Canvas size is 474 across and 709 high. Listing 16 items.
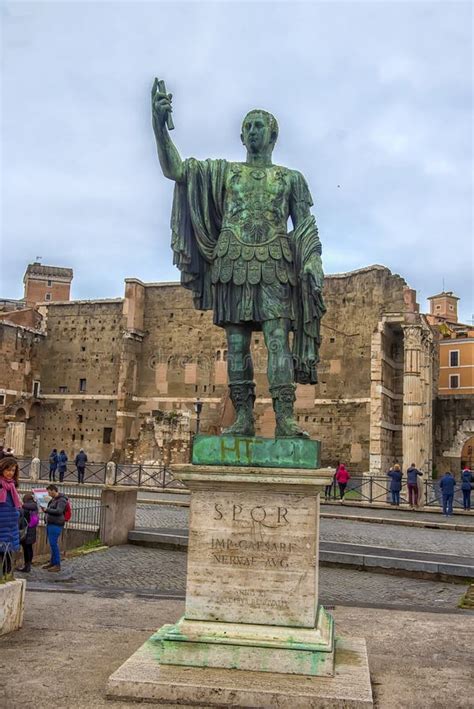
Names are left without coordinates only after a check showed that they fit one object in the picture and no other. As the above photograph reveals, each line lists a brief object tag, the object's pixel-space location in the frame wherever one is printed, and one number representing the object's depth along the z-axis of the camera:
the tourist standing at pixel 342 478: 20.90
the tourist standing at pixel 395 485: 20.23
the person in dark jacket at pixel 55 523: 9.78
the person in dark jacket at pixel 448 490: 18.05
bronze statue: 4.68
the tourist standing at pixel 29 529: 9.79
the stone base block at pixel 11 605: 5.26
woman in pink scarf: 6.05
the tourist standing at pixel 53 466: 24.16
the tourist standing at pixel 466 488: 19.20
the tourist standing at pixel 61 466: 23.62
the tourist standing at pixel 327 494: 21.32
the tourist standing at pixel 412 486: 19.50
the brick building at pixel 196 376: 30.58
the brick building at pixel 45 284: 64.75
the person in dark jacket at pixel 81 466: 23.60
